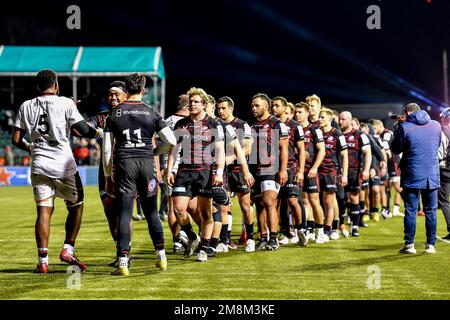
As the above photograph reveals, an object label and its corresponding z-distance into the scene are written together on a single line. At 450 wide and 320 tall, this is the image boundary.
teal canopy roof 33.56
